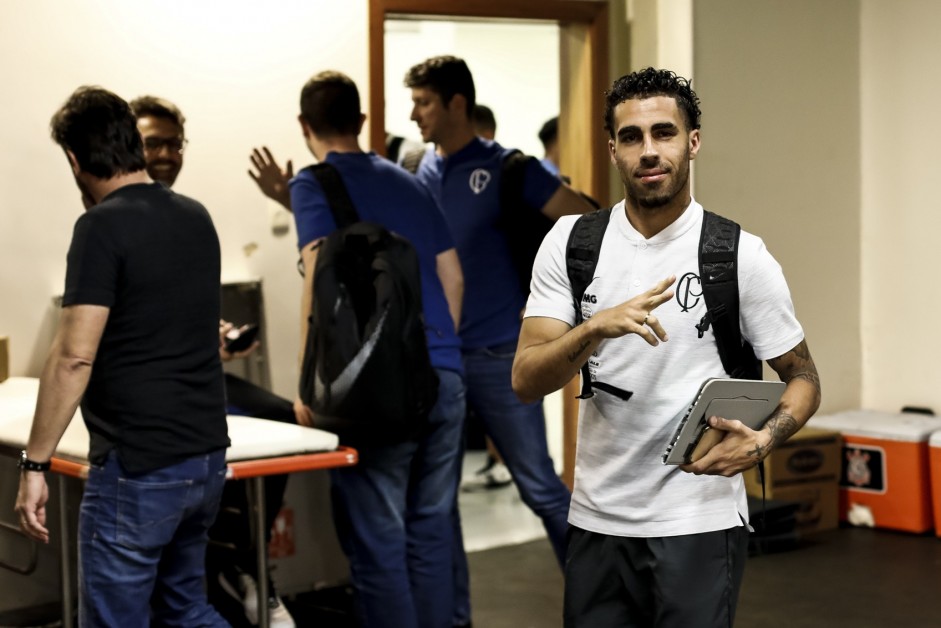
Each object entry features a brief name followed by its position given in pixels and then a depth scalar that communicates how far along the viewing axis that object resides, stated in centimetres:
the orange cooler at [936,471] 517
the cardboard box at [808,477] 522
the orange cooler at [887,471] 525
